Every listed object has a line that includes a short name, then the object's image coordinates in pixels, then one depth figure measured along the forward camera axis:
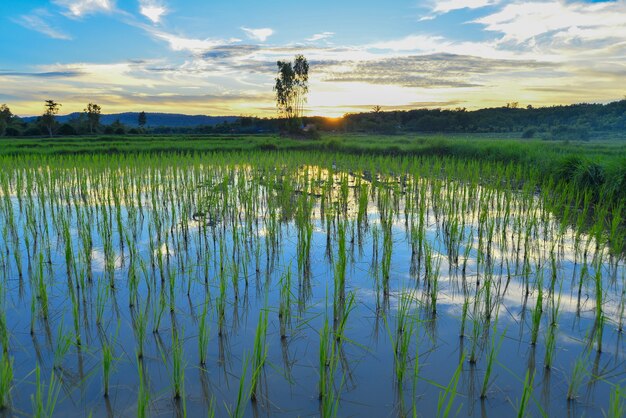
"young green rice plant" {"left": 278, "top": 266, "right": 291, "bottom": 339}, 2.87
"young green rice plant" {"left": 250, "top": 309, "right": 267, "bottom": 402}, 2.10
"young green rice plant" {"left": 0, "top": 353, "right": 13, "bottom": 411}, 2.01
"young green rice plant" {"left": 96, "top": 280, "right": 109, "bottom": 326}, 2.96
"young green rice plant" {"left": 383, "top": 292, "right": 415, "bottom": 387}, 2.28
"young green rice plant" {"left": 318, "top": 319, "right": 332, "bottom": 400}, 2.06
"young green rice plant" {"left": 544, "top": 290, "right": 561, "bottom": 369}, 2.47
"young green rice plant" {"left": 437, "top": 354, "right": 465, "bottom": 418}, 2.15
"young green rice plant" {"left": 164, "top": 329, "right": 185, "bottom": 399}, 2.09
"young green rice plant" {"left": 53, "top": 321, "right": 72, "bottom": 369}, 2.42
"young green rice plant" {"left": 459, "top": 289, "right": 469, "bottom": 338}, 2.68
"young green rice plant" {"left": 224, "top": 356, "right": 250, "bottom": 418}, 1.86
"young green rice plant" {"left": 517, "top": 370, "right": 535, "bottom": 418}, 1.80
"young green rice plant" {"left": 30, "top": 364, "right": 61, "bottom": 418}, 1.80
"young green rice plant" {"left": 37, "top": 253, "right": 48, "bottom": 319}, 2.91
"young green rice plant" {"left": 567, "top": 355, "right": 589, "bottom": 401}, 2.21
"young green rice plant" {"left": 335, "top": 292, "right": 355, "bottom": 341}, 2.75
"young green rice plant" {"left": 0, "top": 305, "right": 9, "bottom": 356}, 2.52
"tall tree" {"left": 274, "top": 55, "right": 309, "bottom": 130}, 38.91
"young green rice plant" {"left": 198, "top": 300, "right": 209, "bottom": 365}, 2.40
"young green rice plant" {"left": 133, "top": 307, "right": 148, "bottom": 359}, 2.46
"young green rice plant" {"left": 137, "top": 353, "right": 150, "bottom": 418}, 1.72
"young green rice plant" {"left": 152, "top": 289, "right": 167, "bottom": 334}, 2.83
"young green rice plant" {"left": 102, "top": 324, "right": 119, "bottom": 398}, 2.10
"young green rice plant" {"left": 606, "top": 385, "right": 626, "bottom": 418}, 1.73
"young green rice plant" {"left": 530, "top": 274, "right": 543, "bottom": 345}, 2.59
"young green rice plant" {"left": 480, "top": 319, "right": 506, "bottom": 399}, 2.16
